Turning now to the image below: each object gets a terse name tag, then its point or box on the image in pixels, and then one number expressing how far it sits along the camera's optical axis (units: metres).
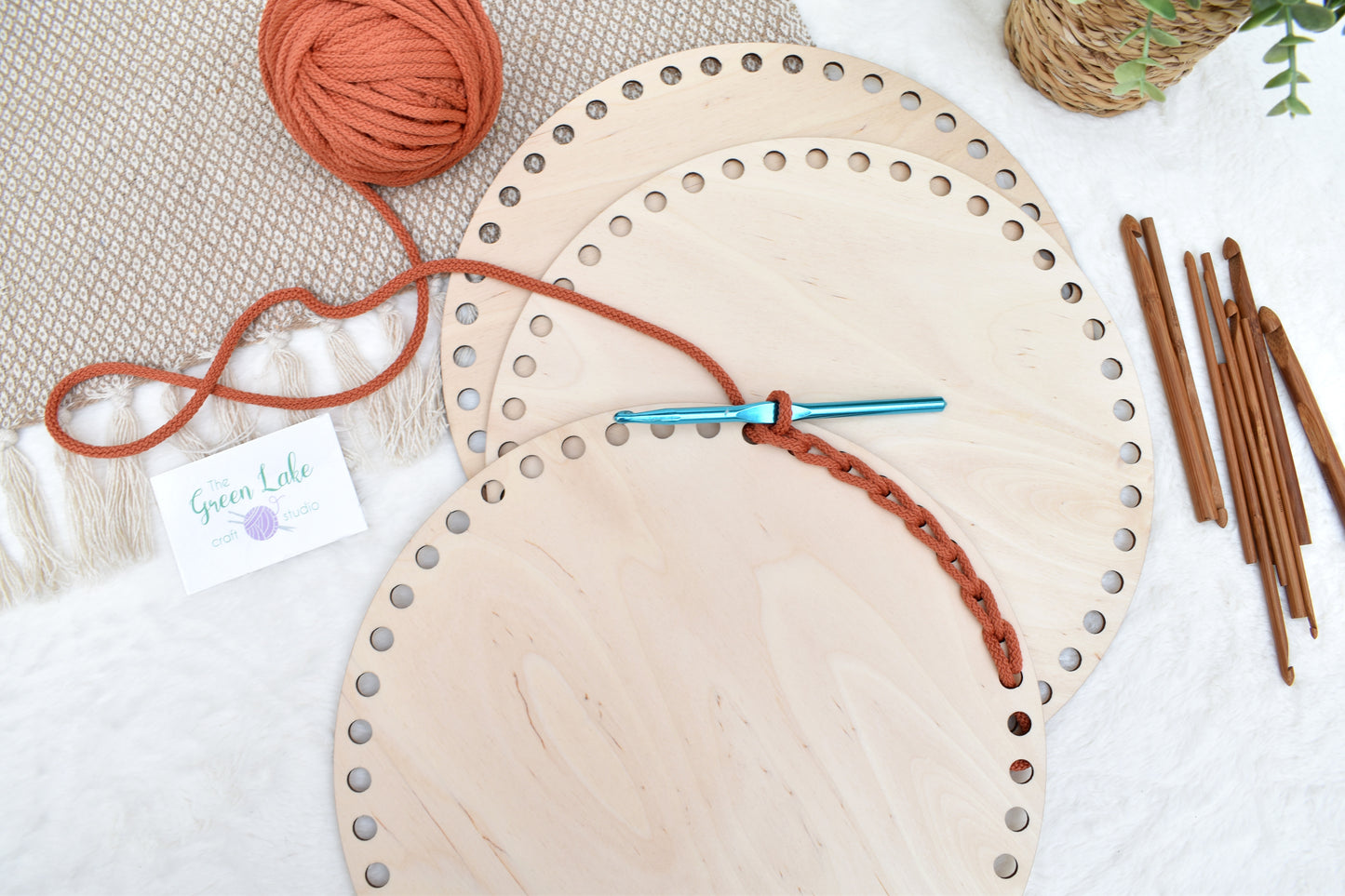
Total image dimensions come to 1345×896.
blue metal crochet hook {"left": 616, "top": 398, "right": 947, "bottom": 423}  0.59
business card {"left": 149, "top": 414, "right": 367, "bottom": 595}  0.66
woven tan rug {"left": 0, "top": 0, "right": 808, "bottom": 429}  0.67
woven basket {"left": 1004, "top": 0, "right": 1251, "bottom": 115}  0.59
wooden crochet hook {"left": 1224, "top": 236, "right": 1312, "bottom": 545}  0.70
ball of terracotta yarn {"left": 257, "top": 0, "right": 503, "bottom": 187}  0.59
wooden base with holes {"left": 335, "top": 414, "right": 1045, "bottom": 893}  0.56
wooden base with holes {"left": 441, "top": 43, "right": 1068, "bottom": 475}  0.67
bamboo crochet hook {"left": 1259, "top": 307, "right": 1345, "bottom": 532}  0.70
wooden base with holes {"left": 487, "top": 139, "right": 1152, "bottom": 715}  0.63
